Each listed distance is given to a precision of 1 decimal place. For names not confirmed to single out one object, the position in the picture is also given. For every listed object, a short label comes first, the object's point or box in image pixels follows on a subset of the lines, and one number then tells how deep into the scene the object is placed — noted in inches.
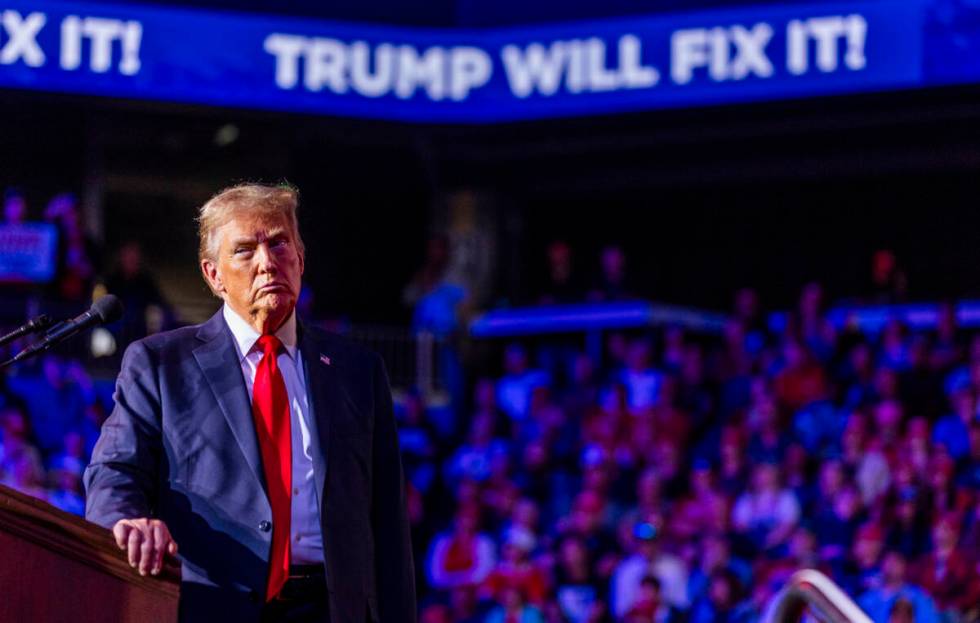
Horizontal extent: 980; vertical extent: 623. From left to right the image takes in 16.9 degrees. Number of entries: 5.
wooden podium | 227.6
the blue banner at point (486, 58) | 982.6
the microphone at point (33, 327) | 251.0
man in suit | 248.4
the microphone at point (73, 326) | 249.1
